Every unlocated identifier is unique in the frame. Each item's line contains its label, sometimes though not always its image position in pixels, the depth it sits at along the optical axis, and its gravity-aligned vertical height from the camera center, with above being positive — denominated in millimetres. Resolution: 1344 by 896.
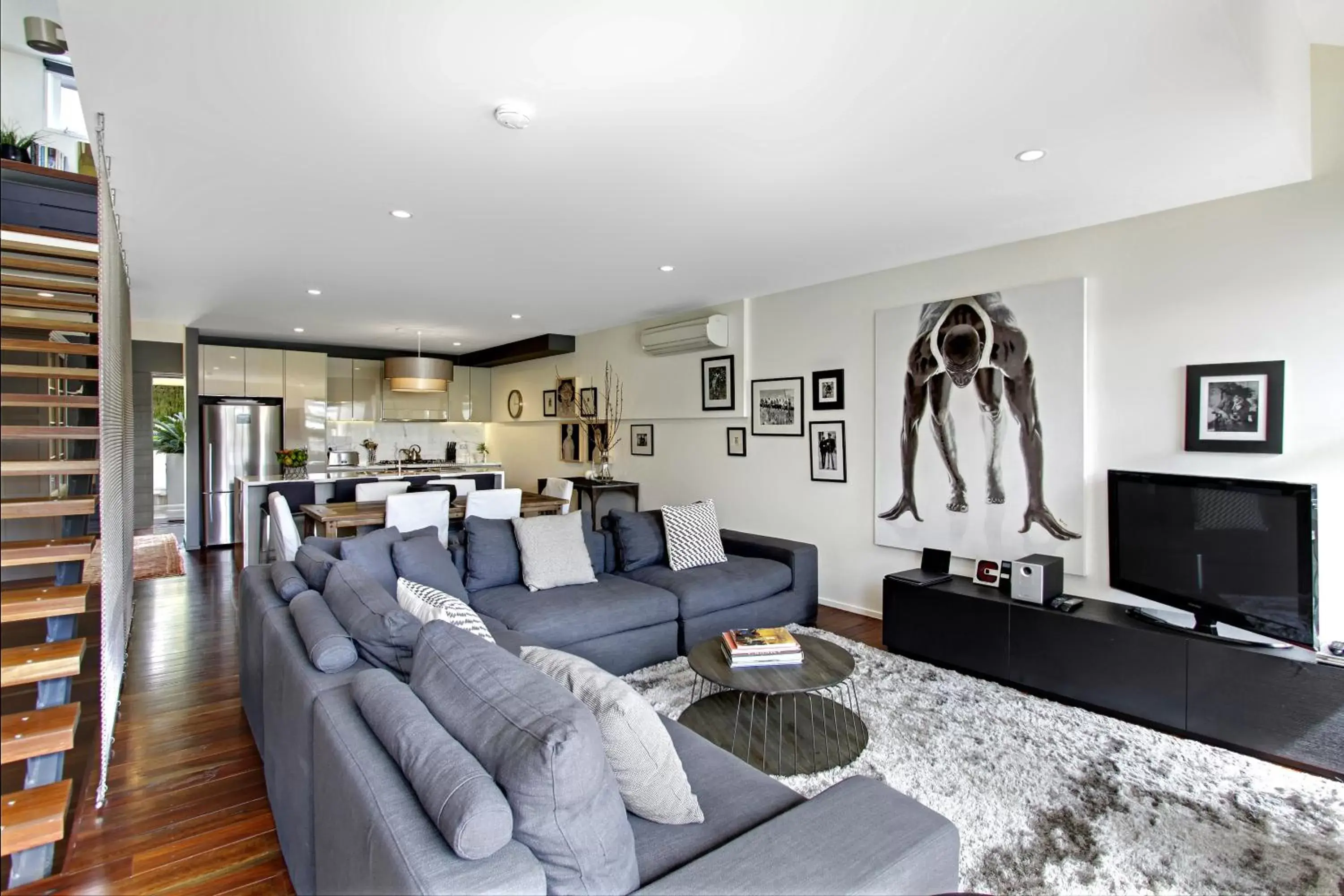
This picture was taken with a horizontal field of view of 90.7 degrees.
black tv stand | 2592 -1027
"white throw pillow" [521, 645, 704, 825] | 1449 -682
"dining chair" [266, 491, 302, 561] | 4680 -588
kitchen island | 6082 -500
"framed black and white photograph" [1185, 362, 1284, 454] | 3035 +168
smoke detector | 2273 +1158
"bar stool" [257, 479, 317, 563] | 6172 -462
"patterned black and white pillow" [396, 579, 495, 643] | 2176 -545
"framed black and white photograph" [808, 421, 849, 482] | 4910 -47
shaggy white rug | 1993 -1275
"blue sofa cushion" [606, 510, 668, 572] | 4371 -628
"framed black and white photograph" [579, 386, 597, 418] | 7469 +503
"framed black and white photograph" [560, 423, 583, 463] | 7789 +33
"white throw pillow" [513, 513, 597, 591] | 3873 -632
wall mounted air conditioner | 5676 +982
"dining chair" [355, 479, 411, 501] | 5582 -361
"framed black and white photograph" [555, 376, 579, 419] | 7734 +583
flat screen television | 2660 -469
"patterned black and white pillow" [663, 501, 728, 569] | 4391 -613
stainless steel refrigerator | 7219 -37
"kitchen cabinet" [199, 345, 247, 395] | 7375 +872
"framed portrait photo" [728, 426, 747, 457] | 5707 +39
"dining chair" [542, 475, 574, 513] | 6270 -417
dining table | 5090 -527
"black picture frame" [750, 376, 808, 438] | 5184 +240
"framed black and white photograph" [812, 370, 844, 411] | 4918 +410
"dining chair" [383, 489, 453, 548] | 4914 -477
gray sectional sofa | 1184 -794
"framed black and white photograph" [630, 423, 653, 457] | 6809 +66
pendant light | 6562 +737
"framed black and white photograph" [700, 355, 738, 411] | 5738 +537
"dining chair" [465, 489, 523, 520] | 5070 -444
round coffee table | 2545 -1176
